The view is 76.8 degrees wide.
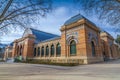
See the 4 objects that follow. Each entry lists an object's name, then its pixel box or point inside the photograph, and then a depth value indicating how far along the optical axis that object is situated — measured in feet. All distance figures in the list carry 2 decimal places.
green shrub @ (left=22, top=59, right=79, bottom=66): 34.71
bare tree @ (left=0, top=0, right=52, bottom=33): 17.12
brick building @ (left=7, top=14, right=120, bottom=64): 41.42
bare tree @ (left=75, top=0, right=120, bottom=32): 14.17
